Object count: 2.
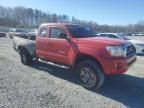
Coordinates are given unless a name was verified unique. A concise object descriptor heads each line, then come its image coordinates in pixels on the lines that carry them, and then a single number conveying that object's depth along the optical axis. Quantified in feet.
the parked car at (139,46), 22.62
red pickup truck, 9.71
